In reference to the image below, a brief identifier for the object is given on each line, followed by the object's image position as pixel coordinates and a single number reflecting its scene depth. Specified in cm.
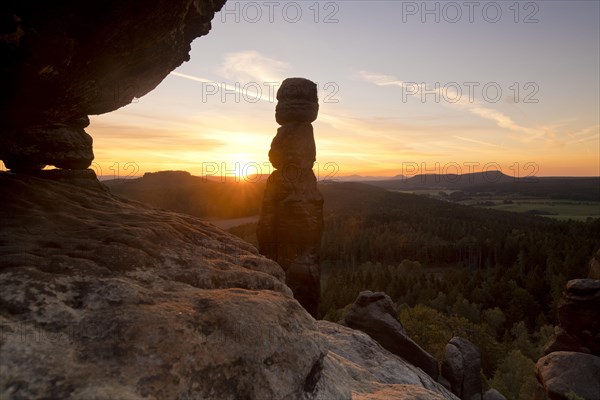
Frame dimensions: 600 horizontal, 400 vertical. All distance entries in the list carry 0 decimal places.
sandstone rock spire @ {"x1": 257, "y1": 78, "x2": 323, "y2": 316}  4162
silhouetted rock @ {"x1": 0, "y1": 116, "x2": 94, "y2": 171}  1179
